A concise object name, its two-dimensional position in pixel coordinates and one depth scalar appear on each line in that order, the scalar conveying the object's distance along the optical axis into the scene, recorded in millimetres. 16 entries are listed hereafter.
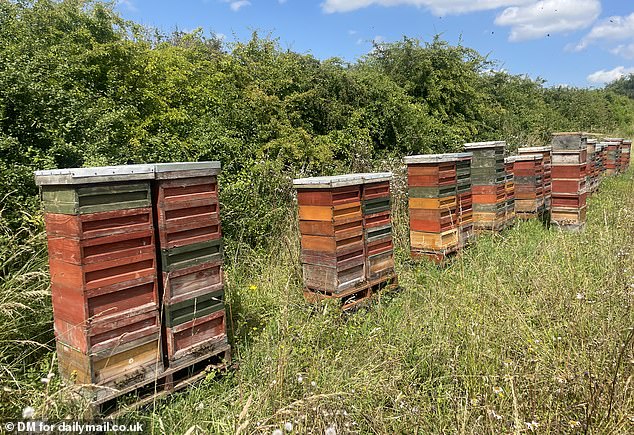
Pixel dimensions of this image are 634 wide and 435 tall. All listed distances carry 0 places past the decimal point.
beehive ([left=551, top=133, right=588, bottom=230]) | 7895
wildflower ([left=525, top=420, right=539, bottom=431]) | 2205
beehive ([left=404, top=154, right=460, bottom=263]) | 5965
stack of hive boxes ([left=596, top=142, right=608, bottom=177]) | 12905
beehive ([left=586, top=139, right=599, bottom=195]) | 10900
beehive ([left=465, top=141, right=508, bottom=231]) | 7562
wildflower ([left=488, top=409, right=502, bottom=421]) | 2362
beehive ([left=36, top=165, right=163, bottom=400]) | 2746
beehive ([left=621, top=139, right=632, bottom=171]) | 18484
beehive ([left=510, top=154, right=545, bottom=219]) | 8898
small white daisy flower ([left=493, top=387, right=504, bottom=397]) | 2480
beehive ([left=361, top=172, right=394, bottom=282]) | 4898
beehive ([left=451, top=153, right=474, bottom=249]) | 6379
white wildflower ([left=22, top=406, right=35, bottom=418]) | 1608
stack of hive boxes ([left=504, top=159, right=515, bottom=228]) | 8125
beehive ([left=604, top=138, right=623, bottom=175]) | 16297
